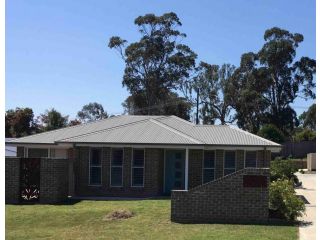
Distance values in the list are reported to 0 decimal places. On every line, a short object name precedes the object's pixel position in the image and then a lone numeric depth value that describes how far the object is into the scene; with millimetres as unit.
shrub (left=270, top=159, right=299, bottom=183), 25191
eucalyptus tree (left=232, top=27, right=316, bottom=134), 60219
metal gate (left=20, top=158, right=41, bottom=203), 19625
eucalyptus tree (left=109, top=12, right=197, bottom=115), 56688
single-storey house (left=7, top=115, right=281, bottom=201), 22172
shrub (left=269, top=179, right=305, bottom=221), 14336
